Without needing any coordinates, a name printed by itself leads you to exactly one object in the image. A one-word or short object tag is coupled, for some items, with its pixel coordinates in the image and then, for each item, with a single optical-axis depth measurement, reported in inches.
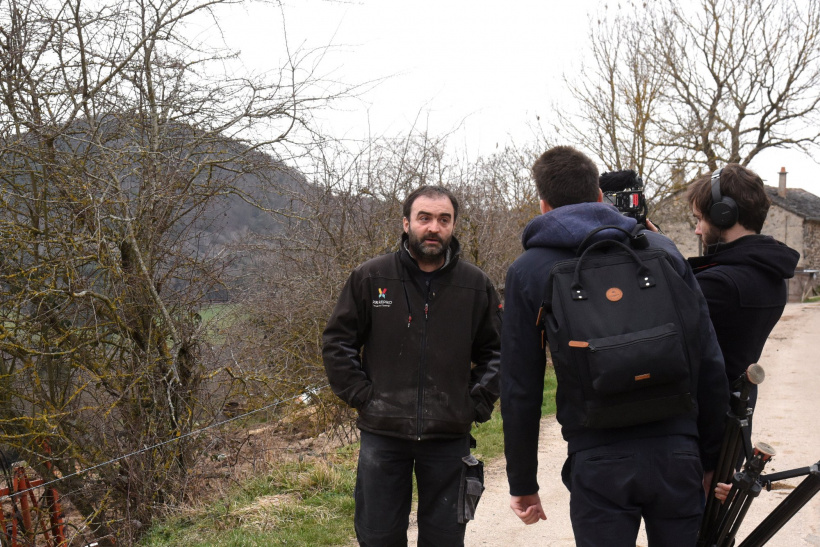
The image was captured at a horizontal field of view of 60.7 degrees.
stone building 1482.5
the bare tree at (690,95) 596.1
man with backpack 84.2
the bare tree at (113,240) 230.8
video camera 115.4
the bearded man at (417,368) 131.9
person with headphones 105.5
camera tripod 96.6
